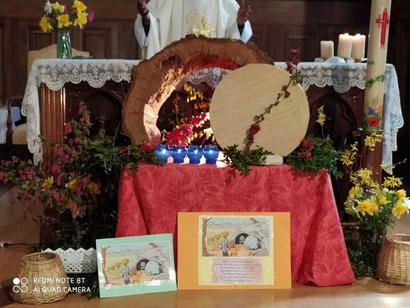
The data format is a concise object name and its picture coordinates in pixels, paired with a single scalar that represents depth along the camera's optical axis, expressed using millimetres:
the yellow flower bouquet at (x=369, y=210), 2947
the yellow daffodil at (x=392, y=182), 2998
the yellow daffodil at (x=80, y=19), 3664
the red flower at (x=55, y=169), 2890
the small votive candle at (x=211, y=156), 2867
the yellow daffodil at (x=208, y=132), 3428
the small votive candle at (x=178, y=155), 2865
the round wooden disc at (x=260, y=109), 2832
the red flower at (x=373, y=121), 3102
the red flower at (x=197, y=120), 3334
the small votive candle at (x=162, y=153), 2806
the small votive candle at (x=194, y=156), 2861
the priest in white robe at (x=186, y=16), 4012
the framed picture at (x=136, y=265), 2623
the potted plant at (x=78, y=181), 2812
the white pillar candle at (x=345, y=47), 3703
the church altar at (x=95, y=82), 3402
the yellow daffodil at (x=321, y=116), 3040
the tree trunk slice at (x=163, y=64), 2932
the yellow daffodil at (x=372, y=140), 3080
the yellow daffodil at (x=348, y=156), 3047
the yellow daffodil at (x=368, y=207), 2910
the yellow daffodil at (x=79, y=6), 3676
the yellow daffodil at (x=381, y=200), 2941
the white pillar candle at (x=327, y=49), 3868
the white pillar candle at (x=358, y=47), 3703
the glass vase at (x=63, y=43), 3676
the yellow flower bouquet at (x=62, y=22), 3648
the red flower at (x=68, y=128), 2888
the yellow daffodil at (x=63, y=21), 3631
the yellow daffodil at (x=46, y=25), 3629
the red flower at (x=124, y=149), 2823
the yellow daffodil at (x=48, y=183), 2863
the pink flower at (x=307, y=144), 2844
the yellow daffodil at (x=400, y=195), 2955
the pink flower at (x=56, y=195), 2826
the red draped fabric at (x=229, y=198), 2760
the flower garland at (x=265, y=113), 2811
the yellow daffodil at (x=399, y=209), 2912
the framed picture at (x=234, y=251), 2703
